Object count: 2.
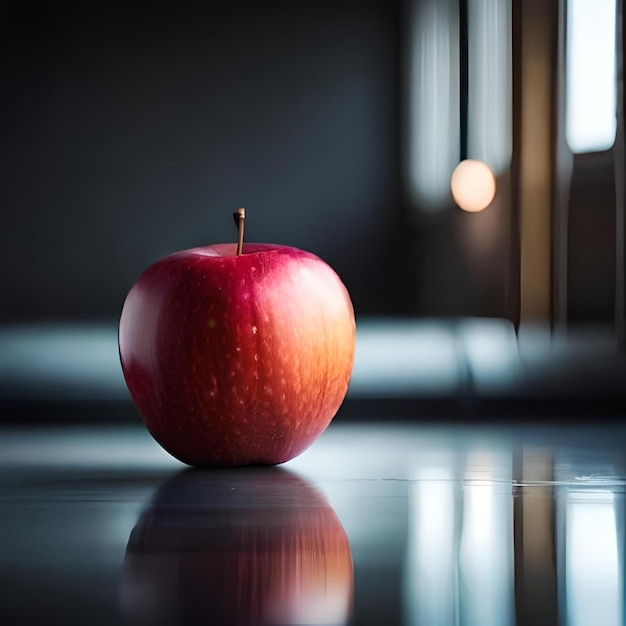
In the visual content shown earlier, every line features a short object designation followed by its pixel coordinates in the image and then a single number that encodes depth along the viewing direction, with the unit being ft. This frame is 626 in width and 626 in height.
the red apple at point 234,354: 2.11
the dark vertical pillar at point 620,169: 2.65
